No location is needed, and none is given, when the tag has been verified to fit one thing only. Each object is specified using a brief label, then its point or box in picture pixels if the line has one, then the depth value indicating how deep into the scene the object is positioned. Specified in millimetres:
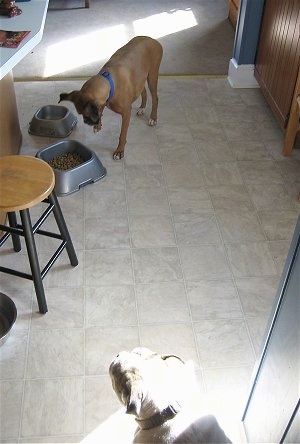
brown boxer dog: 2787
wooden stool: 1901
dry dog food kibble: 2950
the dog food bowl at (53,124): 3307
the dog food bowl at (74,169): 2846
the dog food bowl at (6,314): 2105
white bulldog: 1363
